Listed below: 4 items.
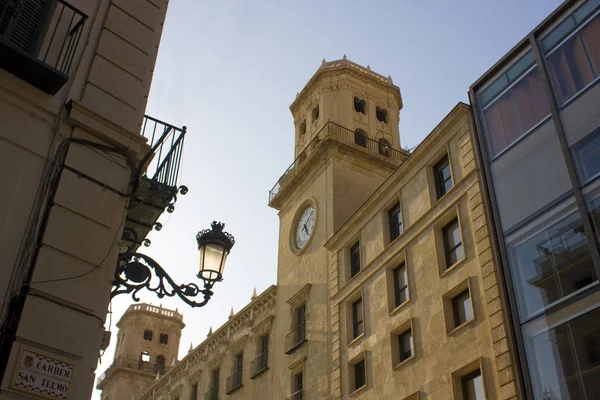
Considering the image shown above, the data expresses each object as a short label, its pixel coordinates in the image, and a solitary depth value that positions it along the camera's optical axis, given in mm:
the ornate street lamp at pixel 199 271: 8875
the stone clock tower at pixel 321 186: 28016
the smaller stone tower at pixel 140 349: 54625
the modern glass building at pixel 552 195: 14336
